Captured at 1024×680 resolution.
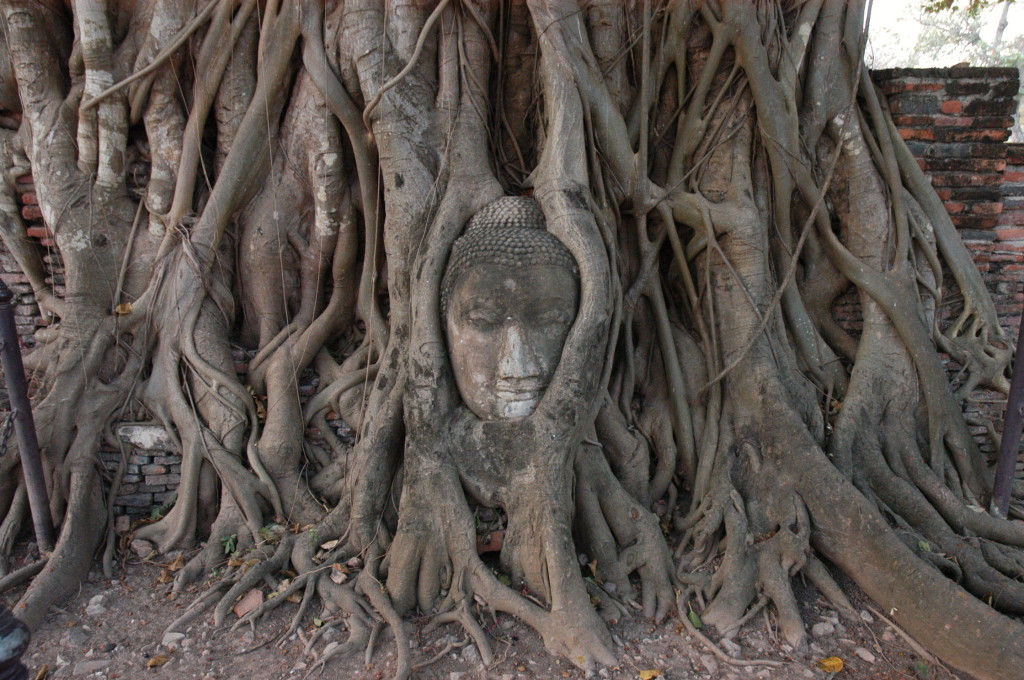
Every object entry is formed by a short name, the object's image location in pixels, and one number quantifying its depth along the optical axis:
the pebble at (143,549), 3.01
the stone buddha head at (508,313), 2.62
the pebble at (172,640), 2.44
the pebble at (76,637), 2.46
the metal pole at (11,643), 1.24
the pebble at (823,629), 2.44
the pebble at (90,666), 2.32
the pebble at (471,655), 2.30
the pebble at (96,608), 2.64
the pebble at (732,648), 2.31
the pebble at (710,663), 2.25
